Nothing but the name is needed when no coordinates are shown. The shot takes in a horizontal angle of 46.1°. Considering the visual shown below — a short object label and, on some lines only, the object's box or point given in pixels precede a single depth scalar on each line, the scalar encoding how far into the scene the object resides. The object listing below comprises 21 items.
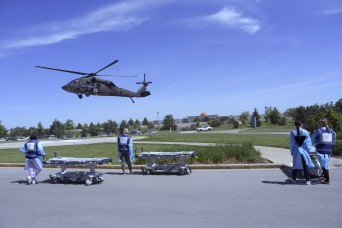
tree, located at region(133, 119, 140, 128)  117.30
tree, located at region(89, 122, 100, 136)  87.32
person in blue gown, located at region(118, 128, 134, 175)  13.62
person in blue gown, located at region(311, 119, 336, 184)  10.77
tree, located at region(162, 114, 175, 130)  103.31
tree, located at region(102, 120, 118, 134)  86.44
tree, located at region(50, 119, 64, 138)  91.85
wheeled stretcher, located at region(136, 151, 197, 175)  13.37
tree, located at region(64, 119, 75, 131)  101.69
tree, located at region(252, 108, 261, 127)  89.62
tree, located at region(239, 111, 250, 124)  102.94
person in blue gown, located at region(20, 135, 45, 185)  12.42
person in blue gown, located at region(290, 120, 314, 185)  10.98
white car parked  86.81
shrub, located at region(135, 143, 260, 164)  15.47
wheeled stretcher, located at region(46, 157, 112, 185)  11.99
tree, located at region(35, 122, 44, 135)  96.88
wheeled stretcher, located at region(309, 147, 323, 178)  11.42
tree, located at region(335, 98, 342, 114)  60.85
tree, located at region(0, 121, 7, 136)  100.21
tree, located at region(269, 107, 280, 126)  78.50
